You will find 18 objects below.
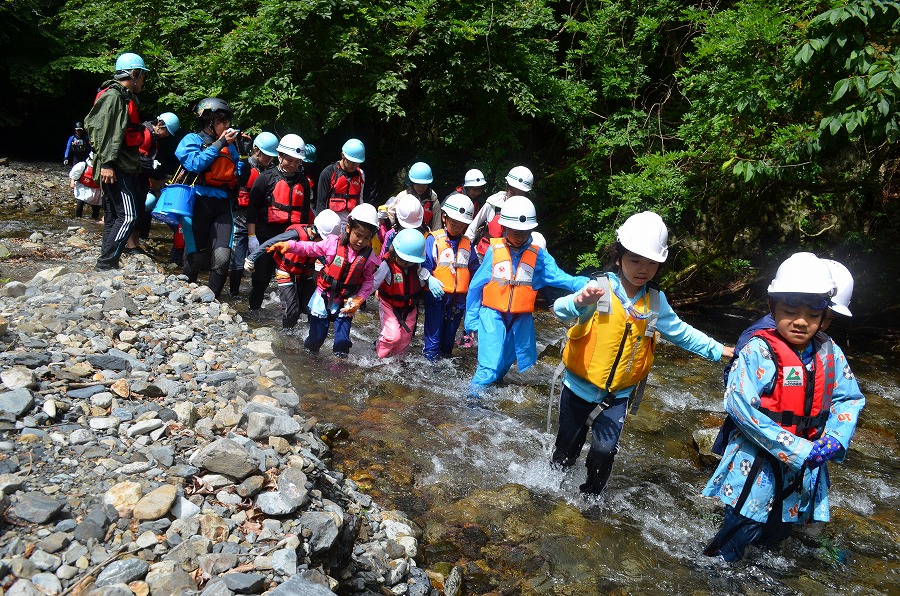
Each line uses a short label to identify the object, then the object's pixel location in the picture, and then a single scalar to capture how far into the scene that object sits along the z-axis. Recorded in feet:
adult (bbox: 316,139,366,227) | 27.94
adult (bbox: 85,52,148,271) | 22.12
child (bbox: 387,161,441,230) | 28.60
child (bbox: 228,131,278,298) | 28.58
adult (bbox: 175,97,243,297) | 23.68
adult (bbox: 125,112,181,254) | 28.49
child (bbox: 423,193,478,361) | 23.86
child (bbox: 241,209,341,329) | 23.67
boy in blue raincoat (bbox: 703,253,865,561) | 11.43
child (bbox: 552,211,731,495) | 13.34
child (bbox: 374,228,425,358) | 22.33
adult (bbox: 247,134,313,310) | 26.08
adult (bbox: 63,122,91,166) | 43.45
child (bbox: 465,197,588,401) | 19.67
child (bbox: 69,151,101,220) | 31.76
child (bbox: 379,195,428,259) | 24.84
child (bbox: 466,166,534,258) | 26.63
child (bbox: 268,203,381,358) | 21.87
